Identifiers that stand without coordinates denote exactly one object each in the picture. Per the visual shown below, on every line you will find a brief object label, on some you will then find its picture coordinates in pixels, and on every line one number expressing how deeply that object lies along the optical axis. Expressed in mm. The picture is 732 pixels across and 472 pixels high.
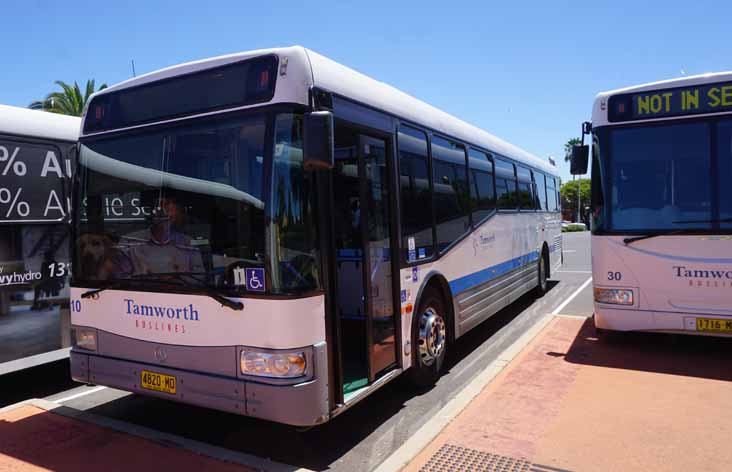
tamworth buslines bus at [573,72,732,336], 6082
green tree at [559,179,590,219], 88750
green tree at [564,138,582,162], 102950
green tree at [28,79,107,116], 26609
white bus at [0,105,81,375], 5504
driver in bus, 4105
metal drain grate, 3828
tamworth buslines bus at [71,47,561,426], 3805
